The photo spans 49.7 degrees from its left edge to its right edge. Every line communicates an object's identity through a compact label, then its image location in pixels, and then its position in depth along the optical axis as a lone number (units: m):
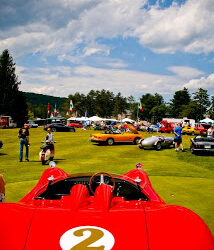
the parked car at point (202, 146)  15.04
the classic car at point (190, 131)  38.12
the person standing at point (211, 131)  19.26
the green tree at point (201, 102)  79.79
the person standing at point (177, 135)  15.98
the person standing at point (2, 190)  4.61
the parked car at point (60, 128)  36.96
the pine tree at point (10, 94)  61.41
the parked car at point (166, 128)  38.66
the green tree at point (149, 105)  111.25
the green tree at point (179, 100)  106.56
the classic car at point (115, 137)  20.20
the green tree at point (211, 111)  80.93
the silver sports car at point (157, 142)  17.70
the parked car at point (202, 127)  38.68
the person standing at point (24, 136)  12.16
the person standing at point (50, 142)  11.89
